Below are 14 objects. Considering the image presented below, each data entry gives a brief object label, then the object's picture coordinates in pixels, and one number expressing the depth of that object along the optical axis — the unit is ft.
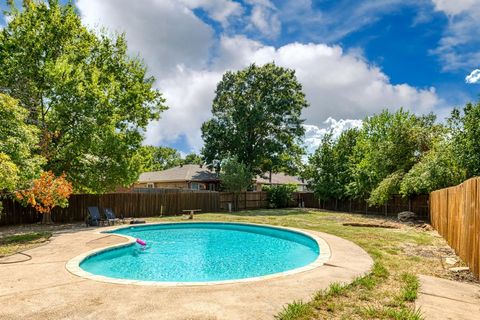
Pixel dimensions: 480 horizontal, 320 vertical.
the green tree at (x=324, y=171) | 96.89
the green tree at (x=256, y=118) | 110.83
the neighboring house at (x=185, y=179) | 117.70
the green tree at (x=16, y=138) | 33.24
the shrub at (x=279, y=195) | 100.78
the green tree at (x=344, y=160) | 93.35
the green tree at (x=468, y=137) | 47.65
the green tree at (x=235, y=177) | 91.40
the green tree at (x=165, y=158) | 236.53
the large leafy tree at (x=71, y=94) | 51.93
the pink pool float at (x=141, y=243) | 40.08
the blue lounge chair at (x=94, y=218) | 53.62
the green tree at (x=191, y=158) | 242.56
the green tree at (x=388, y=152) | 73.15
